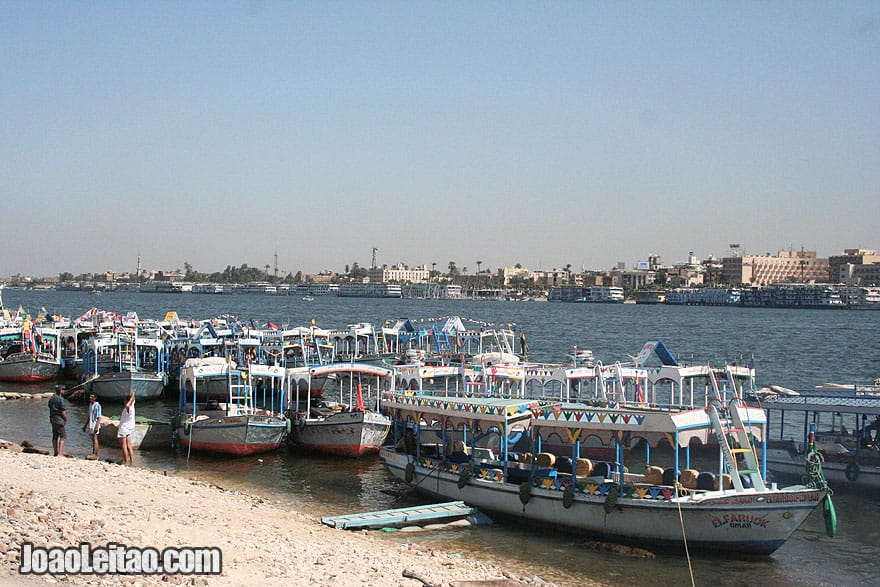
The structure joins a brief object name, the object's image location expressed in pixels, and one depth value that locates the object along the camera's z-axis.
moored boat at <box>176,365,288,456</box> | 29.86
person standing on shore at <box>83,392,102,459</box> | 26.38
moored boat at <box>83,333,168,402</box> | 43.19
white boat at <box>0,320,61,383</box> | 51.06
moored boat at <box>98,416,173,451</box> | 30.80
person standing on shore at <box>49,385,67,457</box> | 25.16
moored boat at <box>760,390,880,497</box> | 25.47
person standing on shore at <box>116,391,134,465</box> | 26.06
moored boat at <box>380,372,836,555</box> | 18.91
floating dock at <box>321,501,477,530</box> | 20.09
